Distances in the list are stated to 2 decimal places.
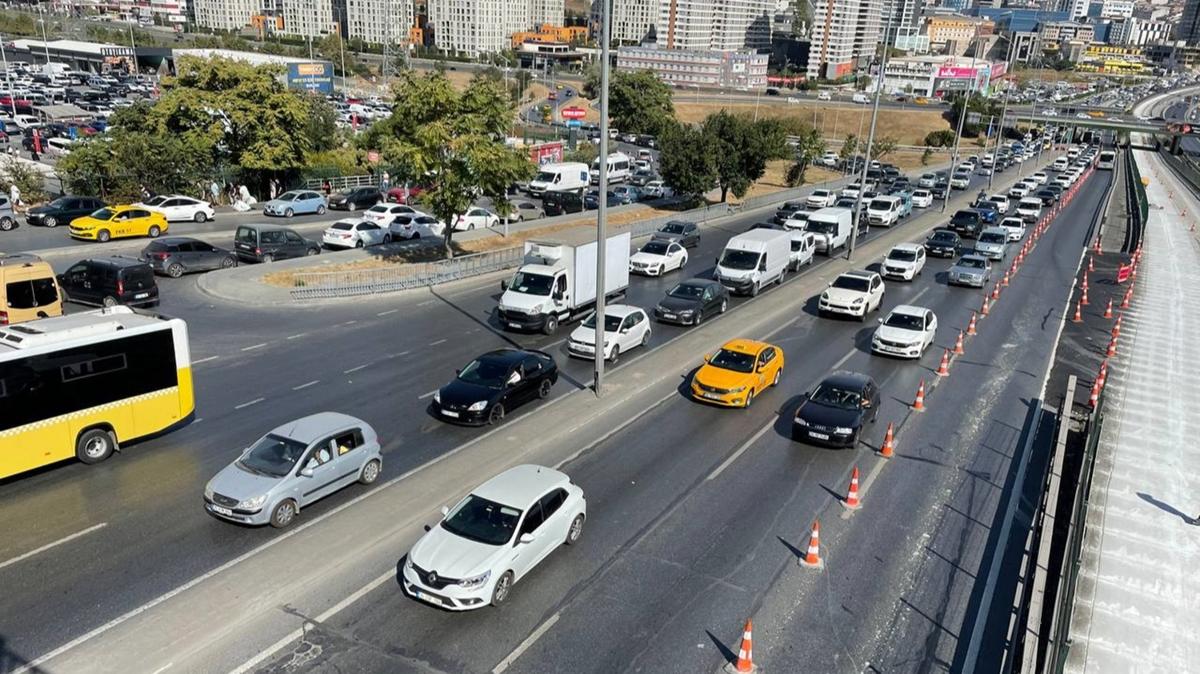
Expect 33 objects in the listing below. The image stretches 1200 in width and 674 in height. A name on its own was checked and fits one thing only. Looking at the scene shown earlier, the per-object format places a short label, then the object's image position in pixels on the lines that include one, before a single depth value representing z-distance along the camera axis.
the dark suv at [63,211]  35.69
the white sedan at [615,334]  23.58
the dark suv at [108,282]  25.36
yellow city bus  14.37
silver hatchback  13.47
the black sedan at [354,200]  46.91
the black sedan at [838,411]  17.72
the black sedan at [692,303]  27.56
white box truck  25.88
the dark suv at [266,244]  33.16
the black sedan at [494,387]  18.38
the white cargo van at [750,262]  31.88
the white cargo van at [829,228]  41.06
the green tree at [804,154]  74.31
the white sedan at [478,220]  42.97
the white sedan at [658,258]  35.84
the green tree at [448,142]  32.03
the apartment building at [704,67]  190.62
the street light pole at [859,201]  37.02
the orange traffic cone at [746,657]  10.48
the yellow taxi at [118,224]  33.69
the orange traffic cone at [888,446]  17.75
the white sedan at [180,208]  39.41
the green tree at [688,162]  51.91
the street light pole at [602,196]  17.86
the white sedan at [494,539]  11.45
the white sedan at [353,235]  36.78
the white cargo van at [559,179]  55.97
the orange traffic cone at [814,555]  13.20
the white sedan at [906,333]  24.33
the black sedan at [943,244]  42.03
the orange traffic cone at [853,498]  15.32
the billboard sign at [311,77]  79.50
